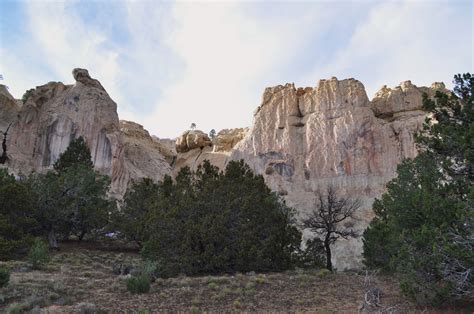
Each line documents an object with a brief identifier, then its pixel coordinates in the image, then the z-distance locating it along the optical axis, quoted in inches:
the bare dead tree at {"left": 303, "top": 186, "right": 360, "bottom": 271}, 949.4
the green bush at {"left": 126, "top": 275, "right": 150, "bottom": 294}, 491.1
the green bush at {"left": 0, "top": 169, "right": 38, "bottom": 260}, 860.6
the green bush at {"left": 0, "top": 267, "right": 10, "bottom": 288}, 482.0
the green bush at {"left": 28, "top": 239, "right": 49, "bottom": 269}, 708.0
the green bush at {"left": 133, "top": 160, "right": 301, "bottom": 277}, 699.4
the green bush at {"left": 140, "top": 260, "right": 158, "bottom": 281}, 572.3
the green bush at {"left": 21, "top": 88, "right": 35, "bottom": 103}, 2319.9
